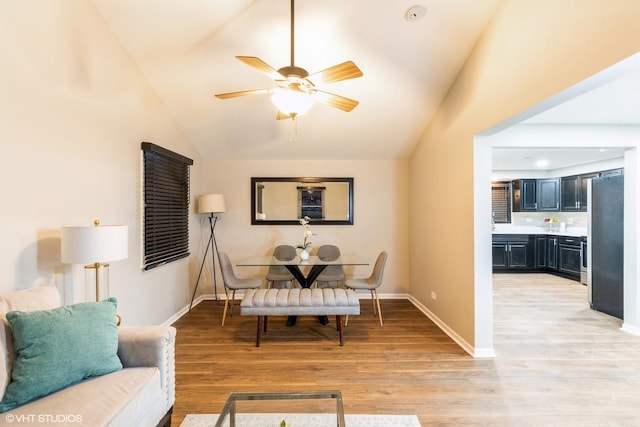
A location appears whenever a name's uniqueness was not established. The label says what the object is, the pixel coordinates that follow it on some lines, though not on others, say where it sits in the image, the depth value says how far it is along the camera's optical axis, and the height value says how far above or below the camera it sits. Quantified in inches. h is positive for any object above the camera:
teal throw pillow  50.4 -26.7
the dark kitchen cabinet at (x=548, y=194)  240.8 +16.3
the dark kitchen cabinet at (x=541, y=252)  236.5 -33.9
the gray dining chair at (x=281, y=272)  151.0 -33.0
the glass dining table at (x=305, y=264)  129.8 -23.5
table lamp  65.8 -6.8
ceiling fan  70.3 +35.6
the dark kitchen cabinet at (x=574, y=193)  216.4 +16.4
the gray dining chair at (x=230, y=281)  134.6 -33.2
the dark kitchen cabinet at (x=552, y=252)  229.1 -33.5
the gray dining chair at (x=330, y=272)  150.5 -33.0
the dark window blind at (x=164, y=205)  114.9 +4.8
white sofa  47.6 -34.0
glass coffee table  57.0 -42.6
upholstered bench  110.8 -37.0
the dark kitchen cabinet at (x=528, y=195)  248.4 +16.2
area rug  64.3 -52.8
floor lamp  156.0 +5.4
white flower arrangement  143.7 -9.1
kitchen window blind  263.3 +11.6
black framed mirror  175.6 +8.6
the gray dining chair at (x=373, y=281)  133.0 -34.4
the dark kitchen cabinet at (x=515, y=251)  238.2 -33.1
